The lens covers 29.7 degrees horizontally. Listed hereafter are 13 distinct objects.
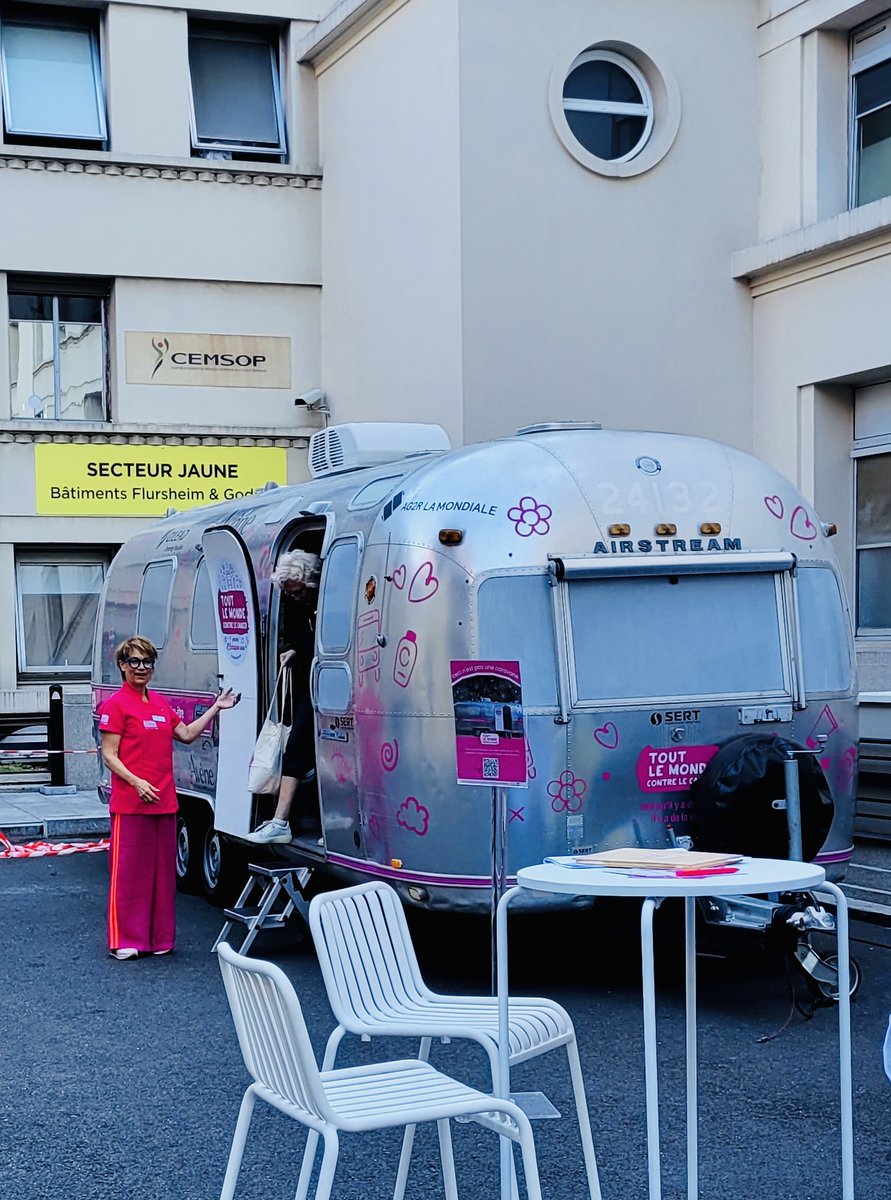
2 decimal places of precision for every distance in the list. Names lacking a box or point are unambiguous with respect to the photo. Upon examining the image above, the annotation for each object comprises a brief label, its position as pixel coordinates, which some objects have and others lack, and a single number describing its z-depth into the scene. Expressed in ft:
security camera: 67.21
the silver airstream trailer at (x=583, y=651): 27.58
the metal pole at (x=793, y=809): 26.94
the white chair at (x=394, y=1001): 16.26
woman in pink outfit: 31.58
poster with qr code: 23.68
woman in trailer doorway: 32.91
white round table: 14.75
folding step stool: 30.99
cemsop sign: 66.90
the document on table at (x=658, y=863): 15.71
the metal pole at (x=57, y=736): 60.59
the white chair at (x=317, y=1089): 13.25
